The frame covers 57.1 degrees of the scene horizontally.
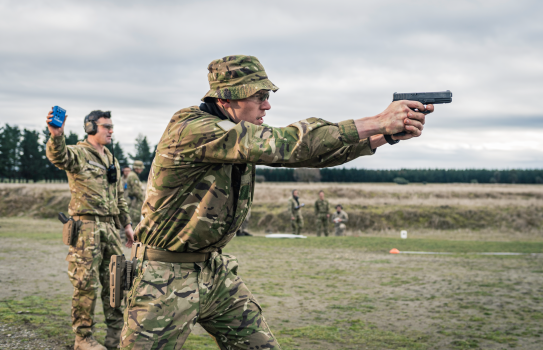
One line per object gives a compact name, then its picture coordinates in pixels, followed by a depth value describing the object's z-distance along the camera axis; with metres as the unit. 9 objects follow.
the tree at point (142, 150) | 99.12
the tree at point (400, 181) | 83.21
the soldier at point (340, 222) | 24.88
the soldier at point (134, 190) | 16.25
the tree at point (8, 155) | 72.56
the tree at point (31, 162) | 73.44
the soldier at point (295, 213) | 25.16
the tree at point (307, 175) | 79.05
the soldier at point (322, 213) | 25.27
